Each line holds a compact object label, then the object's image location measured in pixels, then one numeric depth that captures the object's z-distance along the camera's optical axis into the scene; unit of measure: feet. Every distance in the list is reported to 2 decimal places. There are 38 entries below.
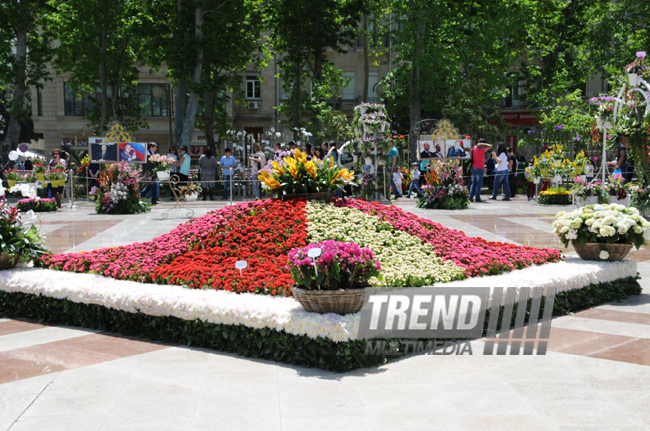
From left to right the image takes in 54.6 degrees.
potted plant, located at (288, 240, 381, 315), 17.54
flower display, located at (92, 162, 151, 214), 60.23
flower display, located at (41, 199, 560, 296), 22.36
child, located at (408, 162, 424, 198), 79.15
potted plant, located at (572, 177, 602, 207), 49.19
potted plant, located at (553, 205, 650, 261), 25.49
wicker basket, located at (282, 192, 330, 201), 30.12
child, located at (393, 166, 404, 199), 81.37
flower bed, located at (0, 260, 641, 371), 17.42
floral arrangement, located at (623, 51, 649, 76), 51.16
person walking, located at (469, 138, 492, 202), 69.62
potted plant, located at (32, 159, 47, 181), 68.28
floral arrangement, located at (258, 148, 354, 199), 29.99
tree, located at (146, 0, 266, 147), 89.40
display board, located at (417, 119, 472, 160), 69.97
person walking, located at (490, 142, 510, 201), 73.51
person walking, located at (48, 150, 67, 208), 69.15
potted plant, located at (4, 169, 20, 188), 70.79
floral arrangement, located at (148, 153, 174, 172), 58.95
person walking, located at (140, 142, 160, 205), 71.51
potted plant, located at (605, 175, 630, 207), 49.26
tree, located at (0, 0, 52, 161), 99.19
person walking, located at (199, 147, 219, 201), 76.28
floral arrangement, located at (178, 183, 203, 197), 55.16
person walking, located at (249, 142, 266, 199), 73.86
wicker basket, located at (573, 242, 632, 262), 26.00
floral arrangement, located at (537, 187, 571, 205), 67.05
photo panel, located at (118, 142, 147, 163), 70.69
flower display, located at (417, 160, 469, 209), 61.46
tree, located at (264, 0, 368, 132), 106.22
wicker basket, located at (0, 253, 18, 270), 25.32
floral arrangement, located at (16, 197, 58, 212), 63.52
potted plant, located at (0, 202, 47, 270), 25.39
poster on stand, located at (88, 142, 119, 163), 71.05
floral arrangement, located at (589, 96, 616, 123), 52.49
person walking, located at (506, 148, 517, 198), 77.01
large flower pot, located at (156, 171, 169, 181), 56.64
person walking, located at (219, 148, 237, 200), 79.25
